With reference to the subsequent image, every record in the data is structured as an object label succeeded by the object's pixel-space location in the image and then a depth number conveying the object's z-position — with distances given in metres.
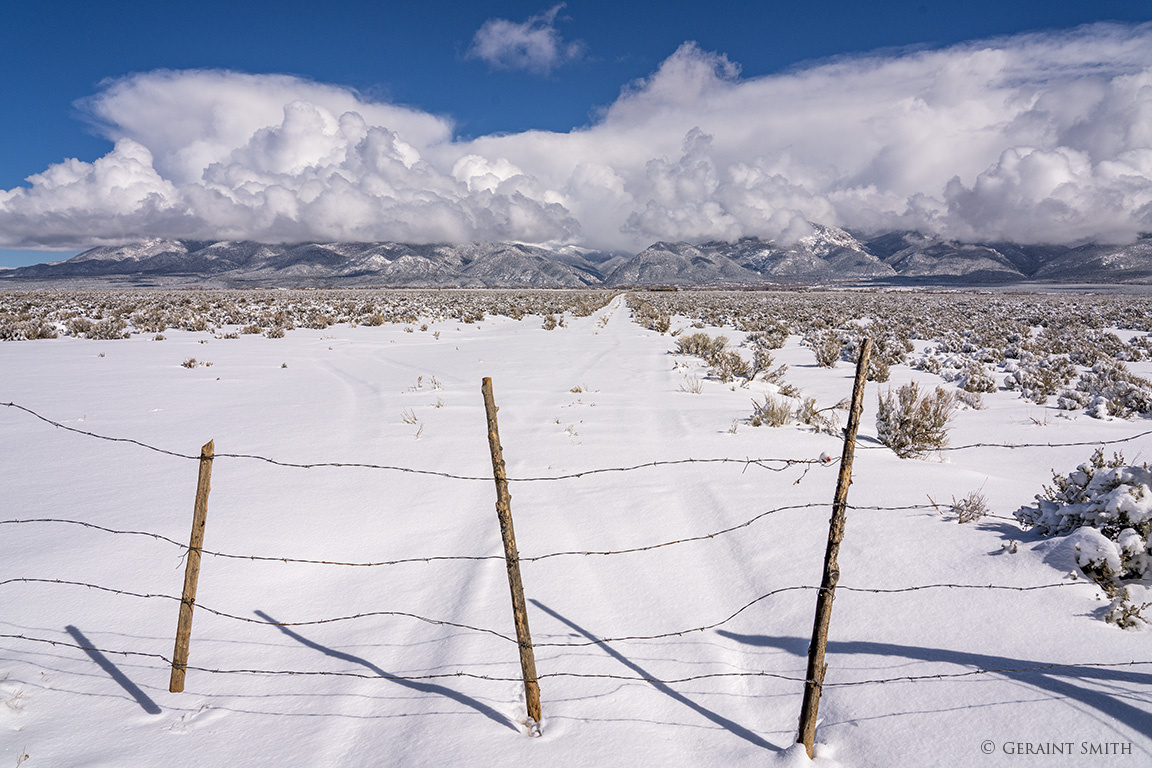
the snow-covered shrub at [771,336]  17.25
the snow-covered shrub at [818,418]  7.55
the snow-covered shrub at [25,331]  16.70
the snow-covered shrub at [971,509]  4.37
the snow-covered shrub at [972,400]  9.09
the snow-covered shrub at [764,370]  11.41
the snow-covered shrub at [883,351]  11.49
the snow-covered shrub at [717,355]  11.59
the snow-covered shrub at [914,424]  6.73
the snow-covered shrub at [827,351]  13.33
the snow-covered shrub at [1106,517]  3.32
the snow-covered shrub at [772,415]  7.72
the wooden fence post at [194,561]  2.68
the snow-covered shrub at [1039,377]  9.62
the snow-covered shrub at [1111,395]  8.24
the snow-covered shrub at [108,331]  17.91
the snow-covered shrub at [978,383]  10.23
